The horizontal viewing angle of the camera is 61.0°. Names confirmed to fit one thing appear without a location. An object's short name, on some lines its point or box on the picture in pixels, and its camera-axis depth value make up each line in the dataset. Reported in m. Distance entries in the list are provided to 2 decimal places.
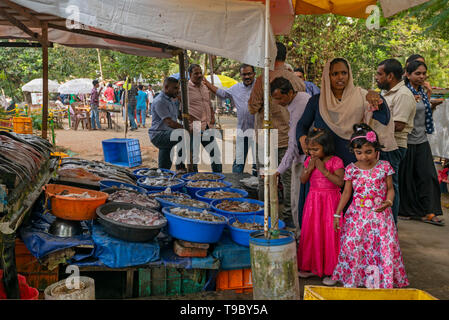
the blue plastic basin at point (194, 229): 3.46
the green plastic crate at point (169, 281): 3.47
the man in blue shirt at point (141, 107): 18.68
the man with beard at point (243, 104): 6.29
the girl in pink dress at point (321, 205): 3.71
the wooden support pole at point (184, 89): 5.99
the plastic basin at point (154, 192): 4.79
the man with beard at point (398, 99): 4.77
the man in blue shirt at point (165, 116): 6.52
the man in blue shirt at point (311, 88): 6.22
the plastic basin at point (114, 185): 4.71
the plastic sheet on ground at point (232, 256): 3.59
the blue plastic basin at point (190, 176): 5.92
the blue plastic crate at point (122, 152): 9.16
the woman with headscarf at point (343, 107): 3.69
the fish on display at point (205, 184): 5.46
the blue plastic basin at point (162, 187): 5.14
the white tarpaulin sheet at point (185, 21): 3.06
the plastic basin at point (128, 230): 3.32
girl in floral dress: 3.40
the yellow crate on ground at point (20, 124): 7.66
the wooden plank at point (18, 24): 4.26
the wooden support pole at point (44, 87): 5.47
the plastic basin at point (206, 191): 4.78
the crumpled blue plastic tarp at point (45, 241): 3.23
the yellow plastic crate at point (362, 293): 1.94
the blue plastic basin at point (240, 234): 3.63
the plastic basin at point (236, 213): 4.12
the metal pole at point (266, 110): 3.07
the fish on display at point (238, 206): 4.30
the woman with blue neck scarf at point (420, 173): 5.69
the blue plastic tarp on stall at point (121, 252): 3.29
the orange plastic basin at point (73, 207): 3.53
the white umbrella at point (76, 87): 20.31
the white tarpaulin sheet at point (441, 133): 8.20
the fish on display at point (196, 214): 3.68
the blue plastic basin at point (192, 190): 5.25
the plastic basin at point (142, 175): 6.00
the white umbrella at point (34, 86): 20.12
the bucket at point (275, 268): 2.73
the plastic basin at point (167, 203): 4.08
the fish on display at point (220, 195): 4.97
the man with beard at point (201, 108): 6.72
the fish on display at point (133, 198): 4.07
